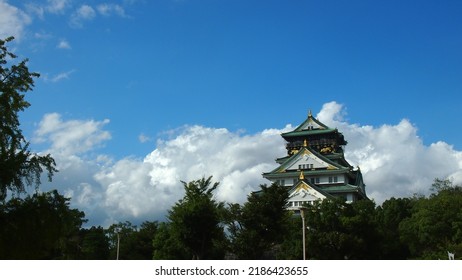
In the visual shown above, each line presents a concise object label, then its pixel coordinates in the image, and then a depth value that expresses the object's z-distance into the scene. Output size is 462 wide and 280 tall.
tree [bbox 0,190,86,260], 17.08
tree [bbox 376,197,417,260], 38.94
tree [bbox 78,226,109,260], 49.94
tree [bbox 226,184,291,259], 31.28
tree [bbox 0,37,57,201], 17.33
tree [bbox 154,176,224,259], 32.47
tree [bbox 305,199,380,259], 34.75
